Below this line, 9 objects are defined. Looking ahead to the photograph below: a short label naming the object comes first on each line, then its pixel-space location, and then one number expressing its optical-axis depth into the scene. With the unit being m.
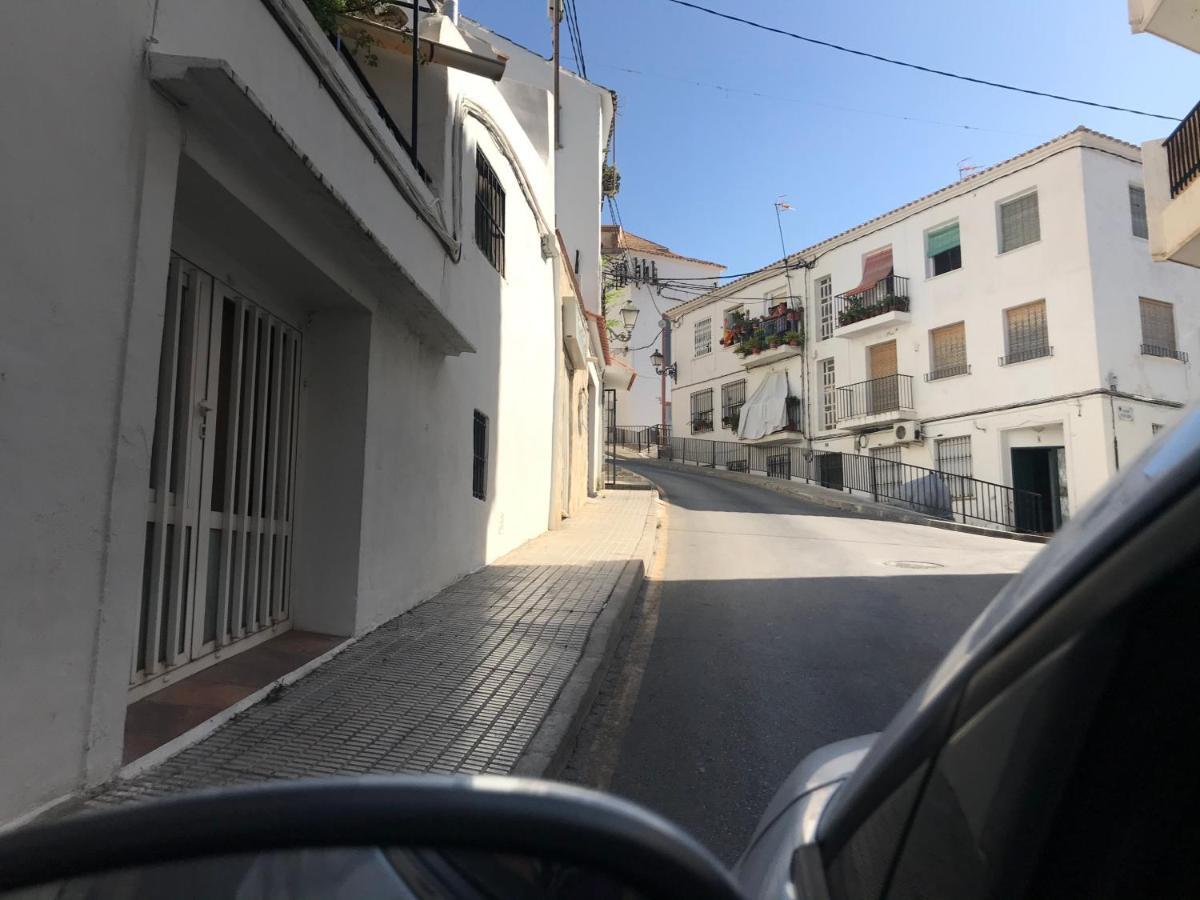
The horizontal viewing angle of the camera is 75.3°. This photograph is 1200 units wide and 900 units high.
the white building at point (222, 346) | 2.76
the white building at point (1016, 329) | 18.20
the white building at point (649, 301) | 39.41
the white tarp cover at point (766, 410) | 28.12
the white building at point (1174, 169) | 9.98
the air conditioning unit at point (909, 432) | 22.22
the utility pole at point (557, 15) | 16.23
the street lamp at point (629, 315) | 18.81
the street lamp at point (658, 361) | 24.50
